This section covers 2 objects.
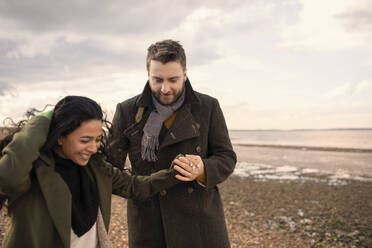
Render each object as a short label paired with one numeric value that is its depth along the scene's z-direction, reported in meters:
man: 2.74
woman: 1.83
